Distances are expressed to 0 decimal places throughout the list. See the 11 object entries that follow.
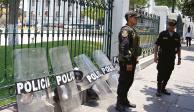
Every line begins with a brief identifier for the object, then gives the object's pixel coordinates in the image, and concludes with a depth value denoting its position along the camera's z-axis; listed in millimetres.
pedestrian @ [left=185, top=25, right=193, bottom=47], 17956
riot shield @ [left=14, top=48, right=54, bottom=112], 3006
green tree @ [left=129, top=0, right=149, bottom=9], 20392
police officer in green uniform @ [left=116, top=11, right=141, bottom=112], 3719
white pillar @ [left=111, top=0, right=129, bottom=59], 5664
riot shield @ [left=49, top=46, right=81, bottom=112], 3504
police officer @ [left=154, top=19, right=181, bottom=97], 4720
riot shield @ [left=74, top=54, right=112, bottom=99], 4017
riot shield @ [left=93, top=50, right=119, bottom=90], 4565
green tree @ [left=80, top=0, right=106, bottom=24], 4702
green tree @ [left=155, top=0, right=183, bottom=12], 22909
